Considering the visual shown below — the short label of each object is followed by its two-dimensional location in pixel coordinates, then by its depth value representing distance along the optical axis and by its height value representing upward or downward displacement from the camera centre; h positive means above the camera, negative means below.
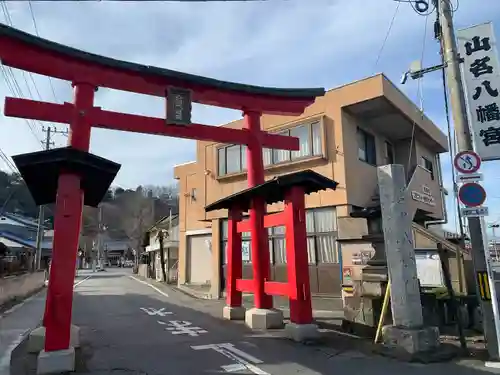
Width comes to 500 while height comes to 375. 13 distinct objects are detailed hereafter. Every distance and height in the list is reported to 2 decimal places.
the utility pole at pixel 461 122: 6.97 +2.69
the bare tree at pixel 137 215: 48.28 +6.00
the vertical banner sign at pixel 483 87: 7.67 +3.36
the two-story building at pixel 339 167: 13.73 +3.81
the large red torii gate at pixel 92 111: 6.76 +3.39
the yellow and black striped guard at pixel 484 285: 7.11 -0.59
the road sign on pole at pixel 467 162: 7.48 +1.79
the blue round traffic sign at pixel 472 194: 7.36 +1.14
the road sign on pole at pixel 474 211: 7.27 +0.80
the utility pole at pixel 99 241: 64.13 +4.01
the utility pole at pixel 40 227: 28.83 +2.83
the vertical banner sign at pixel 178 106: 9.26 +3.75
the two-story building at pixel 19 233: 28.95 +3.55
